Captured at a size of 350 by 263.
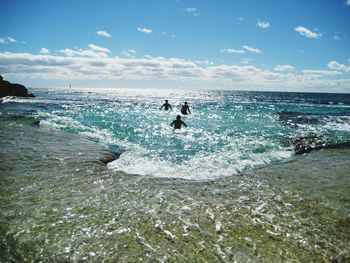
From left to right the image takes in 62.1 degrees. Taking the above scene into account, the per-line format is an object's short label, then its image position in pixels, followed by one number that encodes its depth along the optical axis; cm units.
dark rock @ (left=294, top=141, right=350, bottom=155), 1694
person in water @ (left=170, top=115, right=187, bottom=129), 2511
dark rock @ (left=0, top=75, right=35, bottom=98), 7850
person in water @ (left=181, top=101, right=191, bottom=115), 3734
